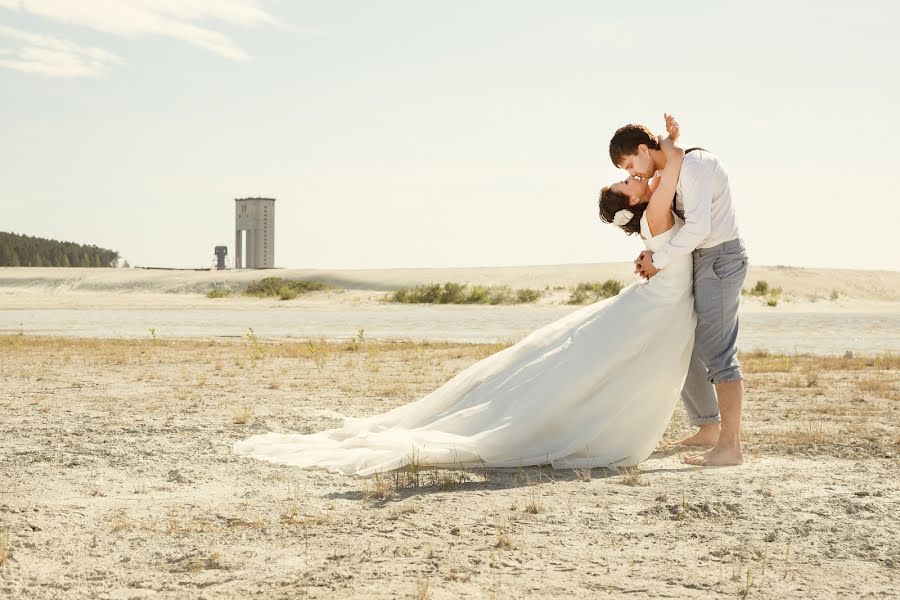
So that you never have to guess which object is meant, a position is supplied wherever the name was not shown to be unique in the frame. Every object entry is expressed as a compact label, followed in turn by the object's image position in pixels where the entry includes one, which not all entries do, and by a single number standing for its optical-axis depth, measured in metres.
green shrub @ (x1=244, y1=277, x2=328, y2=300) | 41.72
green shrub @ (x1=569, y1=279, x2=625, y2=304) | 37.81
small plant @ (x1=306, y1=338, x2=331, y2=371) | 13.34
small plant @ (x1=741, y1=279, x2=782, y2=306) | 38.52
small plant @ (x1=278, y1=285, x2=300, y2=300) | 40.75
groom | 5.92
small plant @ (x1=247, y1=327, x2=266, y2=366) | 13.97
